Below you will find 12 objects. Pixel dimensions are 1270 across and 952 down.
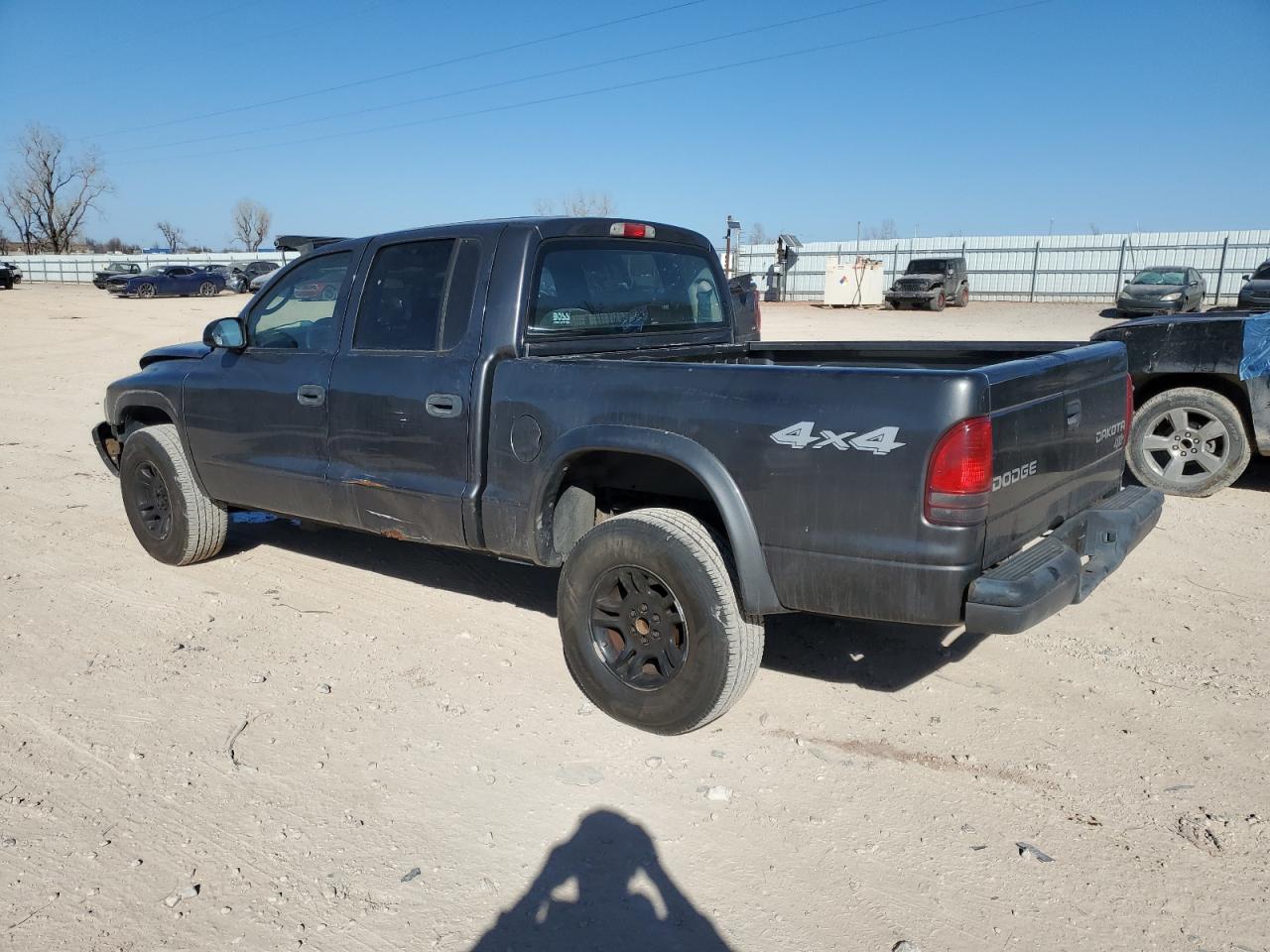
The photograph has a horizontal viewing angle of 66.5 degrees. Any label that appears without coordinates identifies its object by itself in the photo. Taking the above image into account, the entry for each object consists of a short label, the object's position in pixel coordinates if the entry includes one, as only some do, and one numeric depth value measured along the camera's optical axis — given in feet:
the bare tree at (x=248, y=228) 341.39
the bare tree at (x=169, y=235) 339.16
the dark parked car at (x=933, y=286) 106.32
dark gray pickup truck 9.96
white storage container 111.75
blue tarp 20.99
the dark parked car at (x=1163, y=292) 88.79
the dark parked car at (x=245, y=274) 122.01
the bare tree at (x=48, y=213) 250.98
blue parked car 121.08
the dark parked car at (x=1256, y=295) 66.08
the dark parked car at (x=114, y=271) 139.54
